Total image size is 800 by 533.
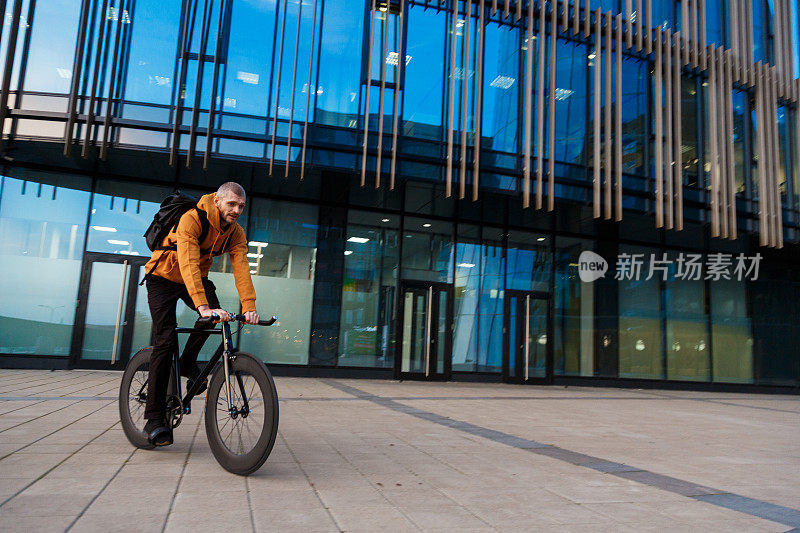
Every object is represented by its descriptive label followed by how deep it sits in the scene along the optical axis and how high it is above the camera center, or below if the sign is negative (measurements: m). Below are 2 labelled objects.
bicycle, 3.18 -0.50
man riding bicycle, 3.60 +0.28
